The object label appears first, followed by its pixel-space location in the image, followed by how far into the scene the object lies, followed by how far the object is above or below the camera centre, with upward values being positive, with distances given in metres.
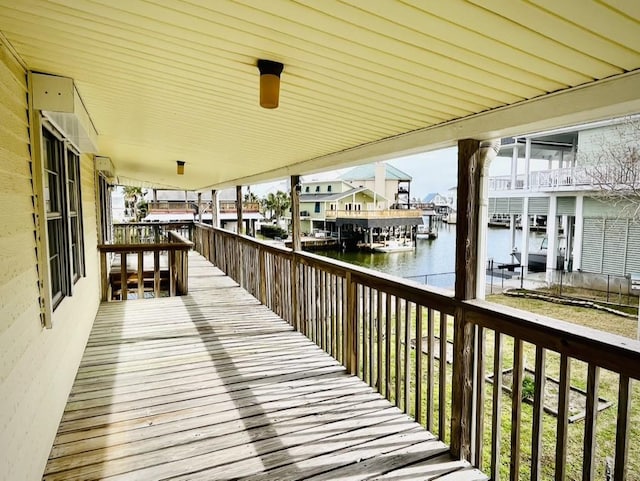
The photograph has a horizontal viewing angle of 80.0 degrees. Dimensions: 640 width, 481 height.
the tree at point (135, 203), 35.75 +0.57
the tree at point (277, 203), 44.62 +0.67
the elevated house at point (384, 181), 36.97 +2.78
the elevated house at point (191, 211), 22.03 -0.14
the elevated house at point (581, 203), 10.20 +0.15
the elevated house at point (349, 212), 29.09 -0.27
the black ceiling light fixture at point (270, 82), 1.80 +0.60
